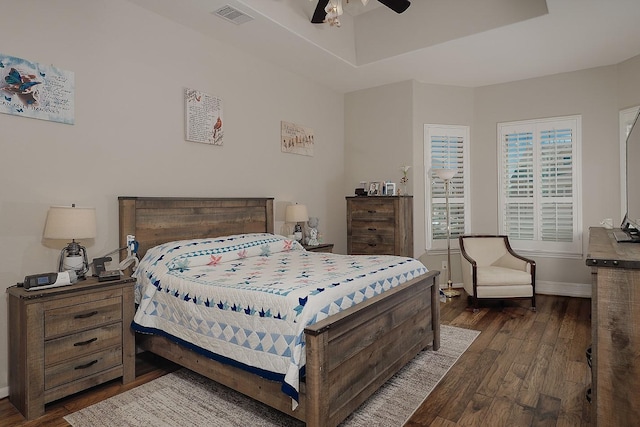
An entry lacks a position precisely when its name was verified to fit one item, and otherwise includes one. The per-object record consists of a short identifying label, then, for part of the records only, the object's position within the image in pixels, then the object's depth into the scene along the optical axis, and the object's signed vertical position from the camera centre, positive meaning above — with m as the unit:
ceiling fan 2.84 +1.63
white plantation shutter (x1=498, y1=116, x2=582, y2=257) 4.89 +0.30
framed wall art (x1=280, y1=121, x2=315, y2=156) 4.71 +0.89
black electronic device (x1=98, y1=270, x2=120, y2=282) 2.62 -0.45
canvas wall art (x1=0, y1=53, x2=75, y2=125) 2.53 +0.83
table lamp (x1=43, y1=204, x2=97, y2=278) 2.49 -0.12
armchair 4.31 -0.74
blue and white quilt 2.01 -0.51
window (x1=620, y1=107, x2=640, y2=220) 4.47 +0.71
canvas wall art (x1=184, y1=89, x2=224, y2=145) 3.63 +0.90
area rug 2.21 -1.21
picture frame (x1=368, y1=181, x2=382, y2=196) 5.12 +0.26
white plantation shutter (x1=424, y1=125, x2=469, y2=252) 5.36 +0.36
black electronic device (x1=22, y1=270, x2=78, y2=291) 2.33 -0.43
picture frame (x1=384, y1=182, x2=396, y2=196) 4.99 +0.25
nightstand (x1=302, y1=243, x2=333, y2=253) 4.43 -0.45
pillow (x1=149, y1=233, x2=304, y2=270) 2.89 -0.33
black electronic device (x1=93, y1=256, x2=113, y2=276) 2.68 -0.38
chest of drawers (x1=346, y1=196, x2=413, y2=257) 4.75 -0.21
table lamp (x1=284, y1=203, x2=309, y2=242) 4.47 -0.06
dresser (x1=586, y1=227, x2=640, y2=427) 1.54 -0.54
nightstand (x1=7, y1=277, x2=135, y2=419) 2.27 -0.82
